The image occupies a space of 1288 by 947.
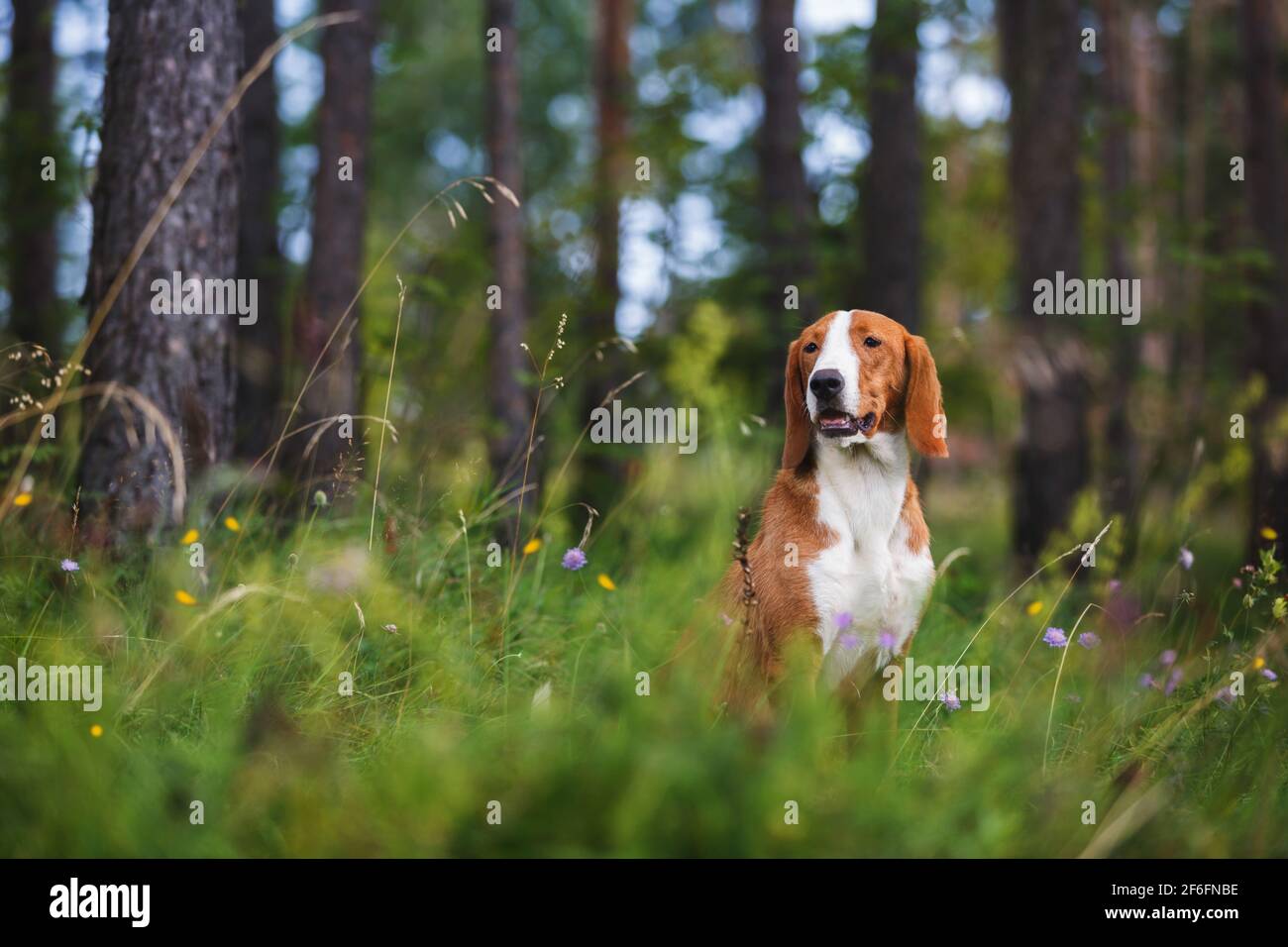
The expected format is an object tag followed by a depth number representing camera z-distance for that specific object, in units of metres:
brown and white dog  3.32
